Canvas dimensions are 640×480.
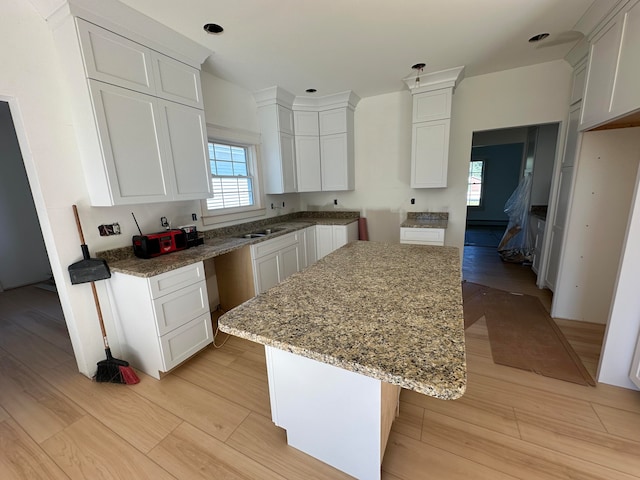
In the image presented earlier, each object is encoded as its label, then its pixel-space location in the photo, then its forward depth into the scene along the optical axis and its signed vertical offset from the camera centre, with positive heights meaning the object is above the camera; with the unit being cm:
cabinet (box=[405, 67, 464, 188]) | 309 +72
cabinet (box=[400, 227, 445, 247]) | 324 -62
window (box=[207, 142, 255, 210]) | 304 +22
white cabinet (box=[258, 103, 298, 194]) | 343 +60
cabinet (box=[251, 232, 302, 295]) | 276 -77
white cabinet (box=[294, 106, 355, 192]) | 374 +60
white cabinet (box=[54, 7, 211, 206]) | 167 +61
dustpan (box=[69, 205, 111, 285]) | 181 -48
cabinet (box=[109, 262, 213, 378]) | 185 -88
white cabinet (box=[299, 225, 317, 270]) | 357 -77
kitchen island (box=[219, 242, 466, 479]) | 78 -50
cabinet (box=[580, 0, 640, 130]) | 164 +76
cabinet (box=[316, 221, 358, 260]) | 374 -67
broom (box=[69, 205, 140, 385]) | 182 -87
